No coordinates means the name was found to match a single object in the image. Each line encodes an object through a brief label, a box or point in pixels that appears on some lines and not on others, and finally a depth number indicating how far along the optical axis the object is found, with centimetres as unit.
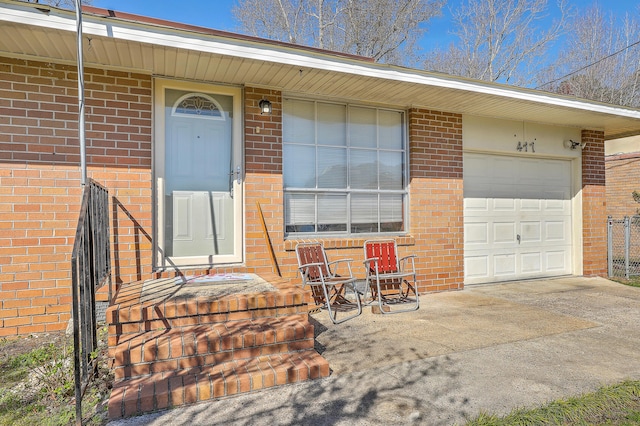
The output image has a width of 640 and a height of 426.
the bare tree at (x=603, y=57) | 1520
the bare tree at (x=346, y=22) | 1457
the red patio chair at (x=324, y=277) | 495
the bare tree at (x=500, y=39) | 1566
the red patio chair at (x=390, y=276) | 531
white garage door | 690
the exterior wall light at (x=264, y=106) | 520
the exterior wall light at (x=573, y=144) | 762
